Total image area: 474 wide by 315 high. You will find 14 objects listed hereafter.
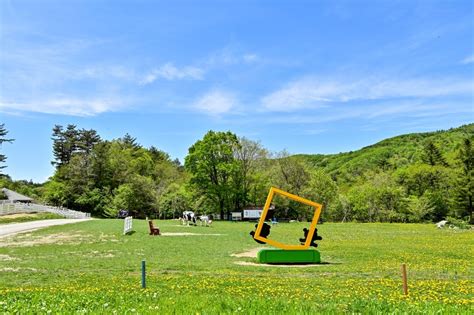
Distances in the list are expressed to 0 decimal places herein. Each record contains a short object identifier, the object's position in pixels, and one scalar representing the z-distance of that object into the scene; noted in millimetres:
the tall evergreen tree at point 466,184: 65188
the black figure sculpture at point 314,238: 19462
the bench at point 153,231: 33281
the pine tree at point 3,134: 77938
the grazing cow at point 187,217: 51125
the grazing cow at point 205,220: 50188
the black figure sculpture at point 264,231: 19428
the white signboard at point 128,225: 33641
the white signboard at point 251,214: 65500
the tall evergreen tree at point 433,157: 86312
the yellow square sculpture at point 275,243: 18906
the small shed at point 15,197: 76600
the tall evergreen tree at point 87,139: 105025
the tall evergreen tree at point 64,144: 105500
